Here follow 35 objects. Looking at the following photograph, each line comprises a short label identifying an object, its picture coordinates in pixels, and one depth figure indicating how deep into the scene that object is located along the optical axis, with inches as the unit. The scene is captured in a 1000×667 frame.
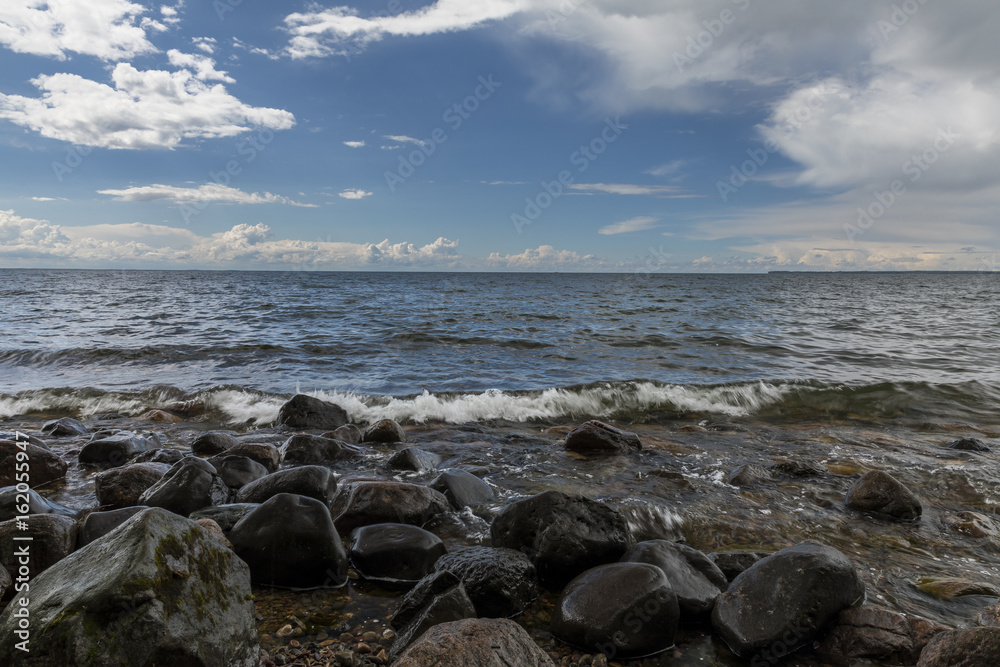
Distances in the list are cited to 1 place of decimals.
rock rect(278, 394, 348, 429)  357.1
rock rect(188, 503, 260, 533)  173.5
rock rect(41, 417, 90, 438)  318.0
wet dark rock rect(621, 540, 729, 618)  137.0
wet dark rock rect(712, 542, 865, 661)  124.6
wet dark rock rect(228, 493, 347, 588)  148.7
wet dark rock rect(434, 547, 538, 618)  137.2
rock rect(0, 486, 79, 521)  173.9
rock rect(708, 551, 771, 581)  157.9
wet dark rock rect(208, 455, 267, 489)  223.8
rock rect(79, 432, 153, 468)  261.4
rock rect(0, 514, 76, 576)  144.7
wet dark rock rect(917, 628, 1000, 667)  101.7
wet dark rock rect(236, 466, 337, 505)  203.0
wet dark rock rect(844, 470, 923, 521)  206.8
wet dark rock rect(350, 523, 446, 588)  154.8
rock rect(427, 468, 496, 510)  211.0
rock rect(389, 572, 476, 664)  121.5
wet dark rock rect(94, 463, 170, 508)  203.0
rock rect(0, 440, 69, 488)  229.1
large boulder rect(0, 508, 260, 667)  94.7
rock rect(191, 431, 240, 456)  282.5
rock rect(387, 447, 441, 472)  260.8
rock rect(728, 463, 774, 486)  242.1
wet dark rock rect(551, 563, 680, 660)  123.5
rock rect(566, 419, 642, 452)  291.0
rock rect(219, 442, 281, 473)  251.9
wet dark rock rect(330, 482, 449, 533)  187.6
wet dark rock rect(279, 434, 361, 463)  272.8
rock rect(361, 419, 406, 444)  317.7
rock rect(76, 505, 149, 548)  158.2
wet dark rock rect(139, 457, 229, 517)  191.0
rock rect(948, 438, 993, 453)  301.3
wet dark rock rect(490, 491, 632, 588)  155.3
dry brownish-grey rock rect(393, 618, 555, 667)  97.3
